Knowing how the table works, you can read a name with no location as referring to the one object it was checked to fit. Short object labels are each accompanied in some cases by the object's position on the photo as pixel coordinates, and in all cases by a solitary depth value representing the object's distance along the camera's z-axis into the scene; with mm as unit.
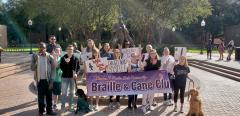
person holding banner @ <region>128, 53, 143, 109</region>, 6822
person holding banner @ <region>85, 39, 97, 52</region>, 7040
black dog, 6676
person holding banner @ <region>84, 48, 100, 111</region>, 6894
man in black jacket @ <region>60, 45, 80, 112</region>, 6446
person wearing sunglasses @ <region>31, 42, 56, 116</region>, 6090
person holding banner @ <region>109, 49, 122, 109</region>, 7094
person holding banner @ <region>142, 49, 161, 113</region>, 6712
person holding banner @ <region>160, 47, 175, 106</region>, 7173
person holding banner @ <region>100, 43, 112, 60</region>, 7388
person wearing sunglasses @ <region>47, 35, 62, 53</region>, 7719
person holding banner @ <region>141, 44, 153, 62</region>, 6956
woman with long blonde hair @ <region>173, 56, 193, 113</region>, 6587
